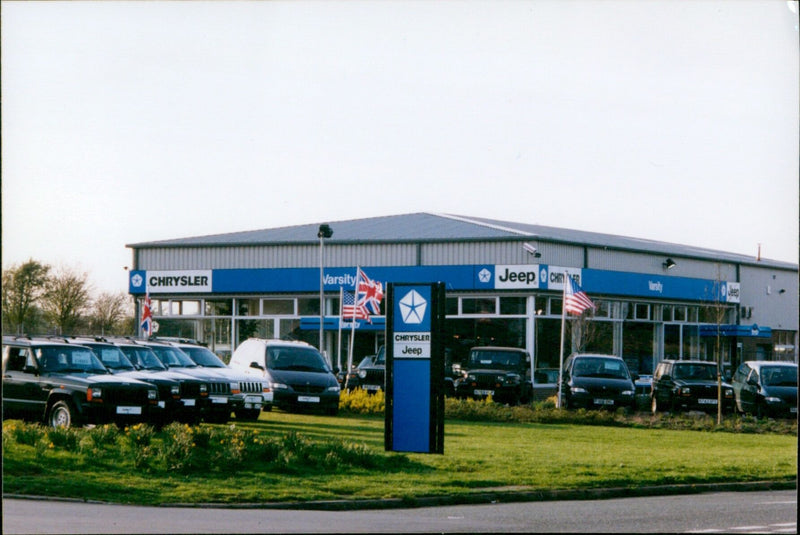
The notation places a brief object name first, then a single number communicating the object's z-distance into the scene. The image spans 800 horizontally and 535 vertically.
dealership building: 49.38
